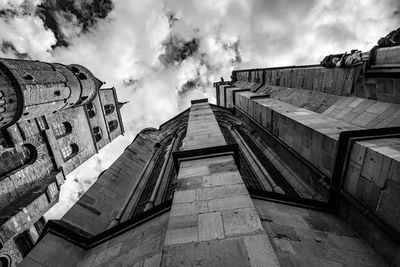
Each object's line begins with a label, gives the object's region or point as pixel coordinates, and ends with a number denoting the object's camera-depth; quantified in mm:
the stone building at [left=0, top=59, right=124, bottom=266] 13953
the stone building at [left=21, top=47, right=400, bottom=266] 3198
